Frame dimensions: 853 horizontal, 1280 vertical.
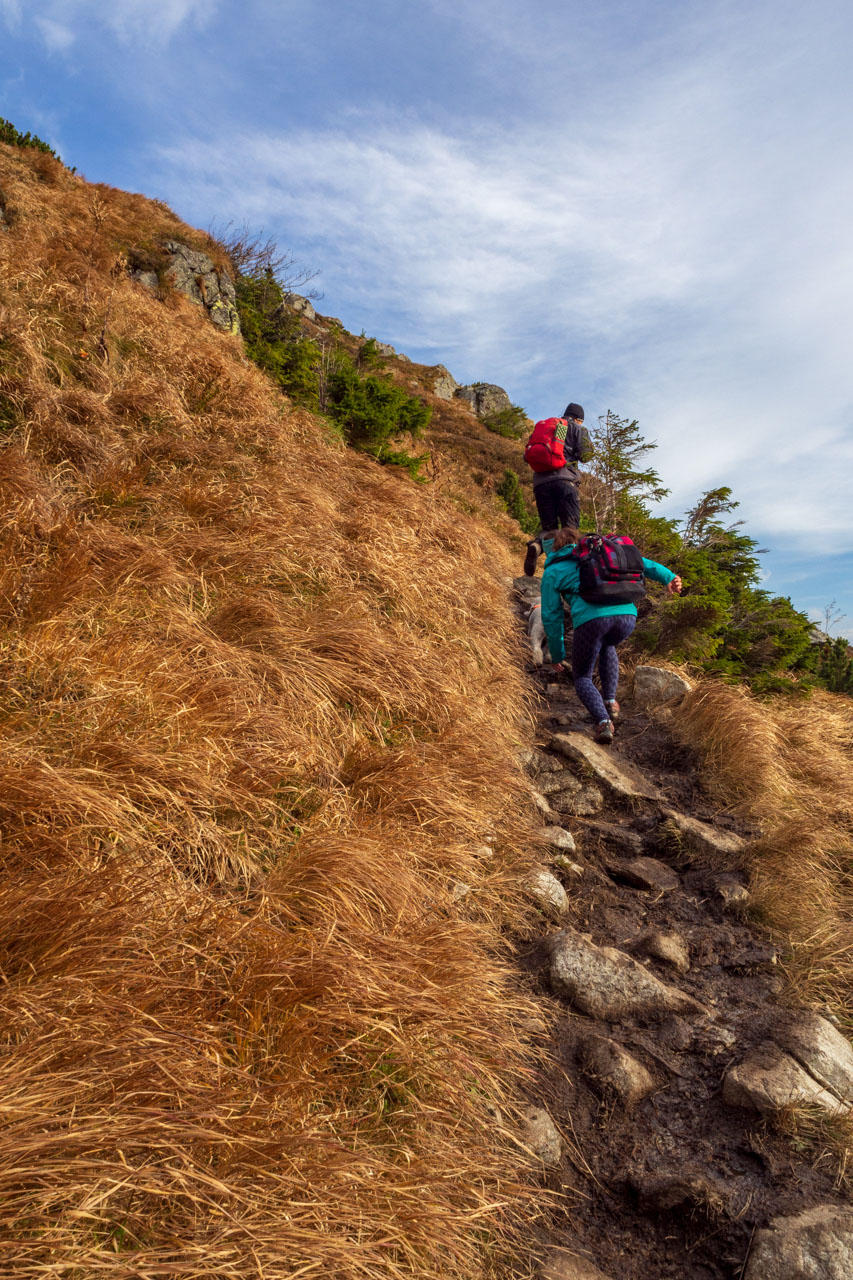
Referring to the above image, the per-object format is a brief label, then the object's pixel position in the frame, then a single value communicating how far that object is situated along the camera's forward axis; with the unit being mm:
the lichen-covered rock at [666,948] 3479
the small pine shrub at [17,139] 11656
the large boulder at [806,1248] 1918
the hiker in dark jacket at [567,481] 8172
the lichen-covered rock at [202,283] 10992
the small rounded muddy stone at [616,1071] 2662
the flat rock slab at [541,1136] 2352
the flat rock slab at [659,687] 6797
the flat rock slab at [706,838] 4496
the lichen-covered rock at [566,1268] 1983
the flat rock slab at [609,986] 3062
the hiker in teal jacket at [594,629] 5441
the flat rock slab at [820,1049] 2699
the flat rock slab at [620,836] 4512
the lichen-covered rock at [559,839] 4180
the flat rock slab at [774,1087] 2531
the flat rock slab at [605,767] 5102
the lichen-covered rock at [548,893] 3609
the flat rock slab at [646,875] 4160
